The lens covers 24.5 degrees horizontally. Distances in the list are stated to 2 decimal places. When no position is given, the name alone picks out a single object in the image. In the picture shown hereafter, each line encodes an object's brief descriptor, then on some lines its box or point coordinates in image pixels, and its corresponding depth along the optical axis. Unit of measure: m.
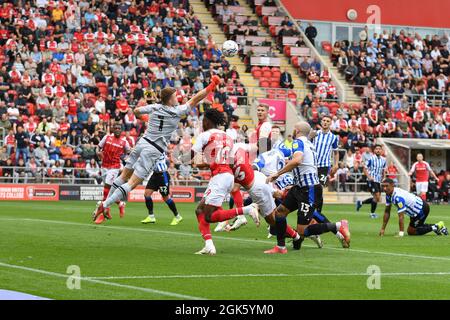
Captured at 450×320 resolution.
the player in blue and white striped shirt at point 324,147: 23.14
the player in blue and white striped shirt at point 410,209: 21.17
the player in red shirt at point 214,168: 15.87
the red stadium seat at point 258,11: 52.91
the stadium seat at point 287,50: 51.22
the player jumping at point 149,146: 19.48
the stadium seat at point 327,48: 53.47
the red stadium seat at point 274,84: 48.84
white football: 19.11
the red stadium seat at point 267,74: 49.12
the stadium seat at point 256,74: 49.00
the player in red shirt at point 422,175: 37.66
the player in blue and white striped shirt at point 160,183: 25.03
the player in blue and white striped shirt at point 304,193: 16.71
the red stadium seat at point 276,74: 49.34
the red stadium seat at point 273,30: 51.97
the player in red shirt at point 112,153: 26.56
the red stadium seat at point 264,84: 48.38
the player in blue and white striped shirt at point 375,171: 32.94
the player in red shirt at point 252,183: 16.30
